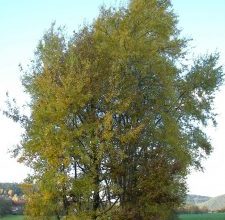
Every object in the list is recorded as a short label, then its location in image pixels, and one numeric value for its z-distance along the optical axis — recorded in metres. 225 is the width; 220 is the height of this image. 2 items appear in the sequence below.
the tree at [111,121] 22.92
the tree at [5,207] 77.69
